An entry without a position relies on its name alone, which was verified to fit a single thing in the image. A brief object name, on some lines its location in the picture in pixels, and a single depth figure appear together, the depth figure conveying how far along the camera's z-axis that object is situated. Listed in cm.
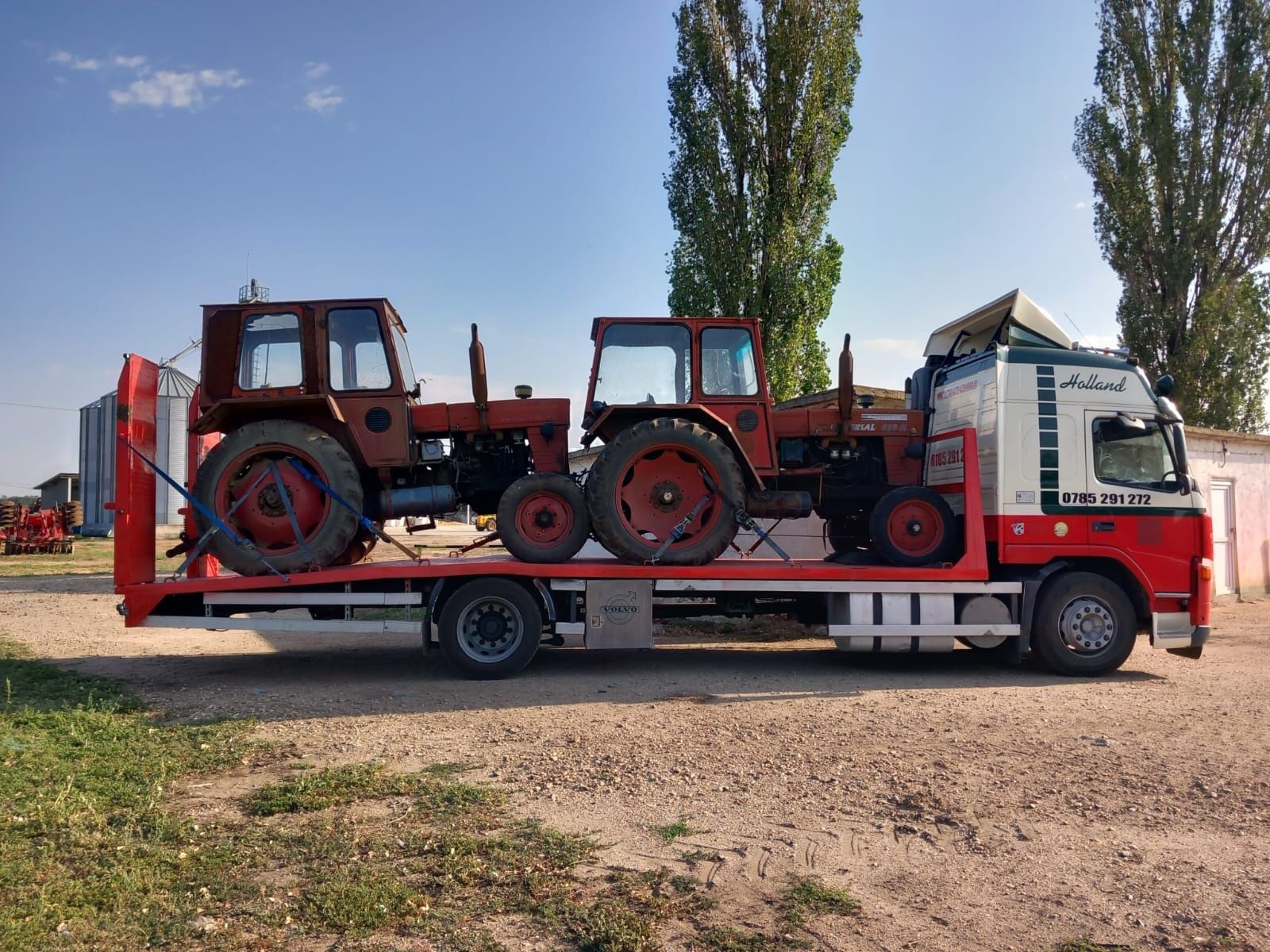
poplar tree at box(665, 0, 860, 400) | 1780
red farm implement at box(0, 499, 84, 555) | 2955
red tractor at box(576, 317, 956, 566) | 891
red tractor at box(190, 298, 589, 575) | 876
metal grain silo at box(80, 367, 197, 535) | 4284
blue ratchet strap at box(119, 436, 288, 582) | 866
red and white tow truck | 872
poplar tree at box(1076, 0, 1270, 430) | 2188
